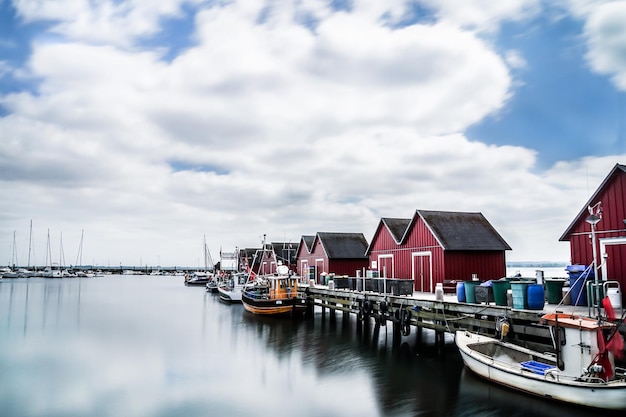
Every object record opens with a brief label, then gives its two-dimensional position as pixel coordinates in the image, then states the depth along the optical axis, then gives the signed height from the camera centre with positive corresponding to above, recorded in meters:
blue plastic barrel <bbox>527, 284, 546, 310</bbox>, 15.33 -1.06
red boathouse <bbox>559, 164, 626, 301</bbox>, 16.81 +1.35
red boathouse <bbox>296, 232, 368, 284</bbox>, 43.03 +0.80
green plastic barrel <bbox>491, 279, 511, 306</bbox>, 16.91 -0.95
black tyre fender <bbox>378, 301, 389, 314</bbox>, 22.77 -2.11
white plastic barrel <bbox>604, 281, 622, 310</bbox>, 15.23 -1.04
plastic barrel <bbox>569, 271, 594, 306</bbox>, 16.52 -0.86
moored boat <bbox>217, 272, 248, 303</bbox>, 50.19 -2.94
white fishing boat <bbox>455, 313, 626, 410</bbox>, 11.73 -2.90
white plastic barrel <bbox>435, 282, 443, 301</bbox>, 19.50 -1.27
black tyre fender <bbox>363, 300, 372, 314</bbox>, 24.34 -2.25
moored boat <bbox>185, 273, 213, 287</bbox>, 96.12 -3.58
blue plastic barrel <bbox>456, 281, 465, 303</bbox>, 19.36 -1.17
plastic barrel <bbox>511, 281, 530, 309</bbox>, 15.61 -1.02
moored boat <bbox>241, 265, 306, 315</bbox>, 34.00 -2.62
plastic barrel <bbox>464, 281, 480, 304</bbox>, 18.62 -1.09
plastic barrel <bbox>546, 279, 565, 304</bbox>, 17.67 -1.02
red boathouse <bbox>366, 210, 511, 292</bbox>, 26.83 +0.82
